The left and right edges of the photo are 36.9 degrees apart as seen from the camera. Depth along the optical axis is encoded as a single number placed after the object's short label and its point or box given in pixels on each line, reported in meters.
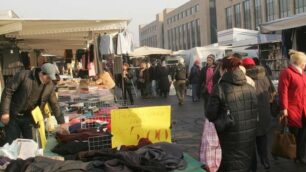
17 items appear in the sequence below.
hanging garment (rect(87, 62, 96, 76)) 13.42
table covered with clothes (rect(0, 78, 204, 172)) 3.20
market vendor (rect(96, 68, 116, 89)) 10.59
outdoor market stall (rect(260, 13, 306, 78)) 9.89
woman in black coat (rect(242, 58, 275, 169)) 5.77
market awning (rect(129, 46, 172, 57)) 26.12
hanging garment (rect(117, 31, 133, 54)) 10.46
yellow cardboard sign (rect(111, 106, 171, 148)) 4.08
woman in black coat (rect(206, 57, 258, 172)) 4.60
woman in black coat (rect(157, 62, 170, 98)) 18.55
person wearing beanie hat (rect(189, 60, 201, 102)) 16.47
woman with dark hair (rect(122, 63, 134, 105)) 16.90
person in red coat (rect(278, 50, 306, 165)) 6.02
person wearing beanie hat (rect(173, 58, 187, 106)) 15.77
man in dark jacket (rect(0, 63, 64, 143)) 5.25
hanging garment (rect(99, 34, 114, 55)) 10.46
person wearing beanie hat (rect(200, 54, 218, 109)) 8.82
